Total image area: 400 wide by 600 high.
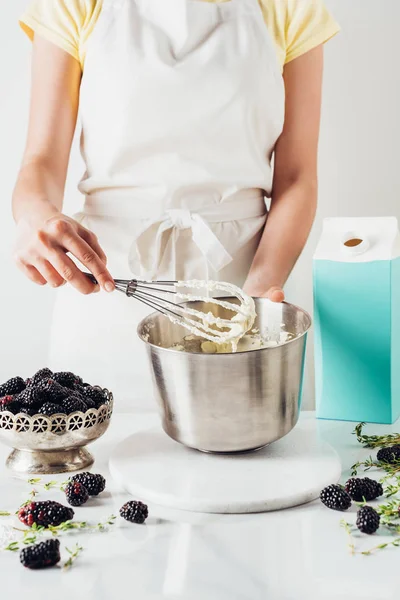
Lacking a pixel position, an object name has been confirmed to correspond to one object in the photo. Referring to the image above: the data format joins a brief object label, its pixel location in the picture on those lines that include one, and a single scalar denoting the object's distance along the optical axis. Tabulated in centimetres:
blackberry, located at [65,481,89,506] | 109
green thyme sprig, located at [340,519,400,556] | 95
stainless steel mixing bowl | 115
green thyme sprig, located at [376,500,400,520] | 104
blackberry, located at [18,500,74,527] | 102
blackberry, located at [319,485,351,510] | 106
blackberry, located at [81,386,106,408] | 125
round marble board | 109
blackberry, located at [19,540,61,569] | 92
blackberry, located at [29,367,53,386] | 125
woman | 175
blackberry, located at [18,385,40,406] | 118
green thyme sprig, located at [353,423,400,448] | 131
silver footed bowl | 117
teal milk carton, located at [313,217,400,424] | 139
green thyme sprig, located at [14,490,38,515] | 109
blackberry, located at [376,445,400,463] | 122
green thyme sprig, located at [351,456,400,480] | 119
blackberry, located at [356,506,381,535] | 99
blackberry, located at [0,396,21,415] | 118
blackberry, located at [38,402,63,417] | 117
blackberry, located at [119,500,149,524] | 104
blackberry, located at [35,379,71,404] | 120
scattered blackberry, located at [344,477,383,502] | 109
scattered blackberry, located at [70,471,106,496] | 112
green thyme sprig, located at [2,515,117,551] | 99
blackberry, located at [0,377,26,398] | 124
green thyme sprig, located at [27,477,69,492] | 115
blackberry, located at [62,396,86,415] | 118
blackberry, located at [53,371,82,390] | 127
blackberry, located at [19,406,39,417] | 117
